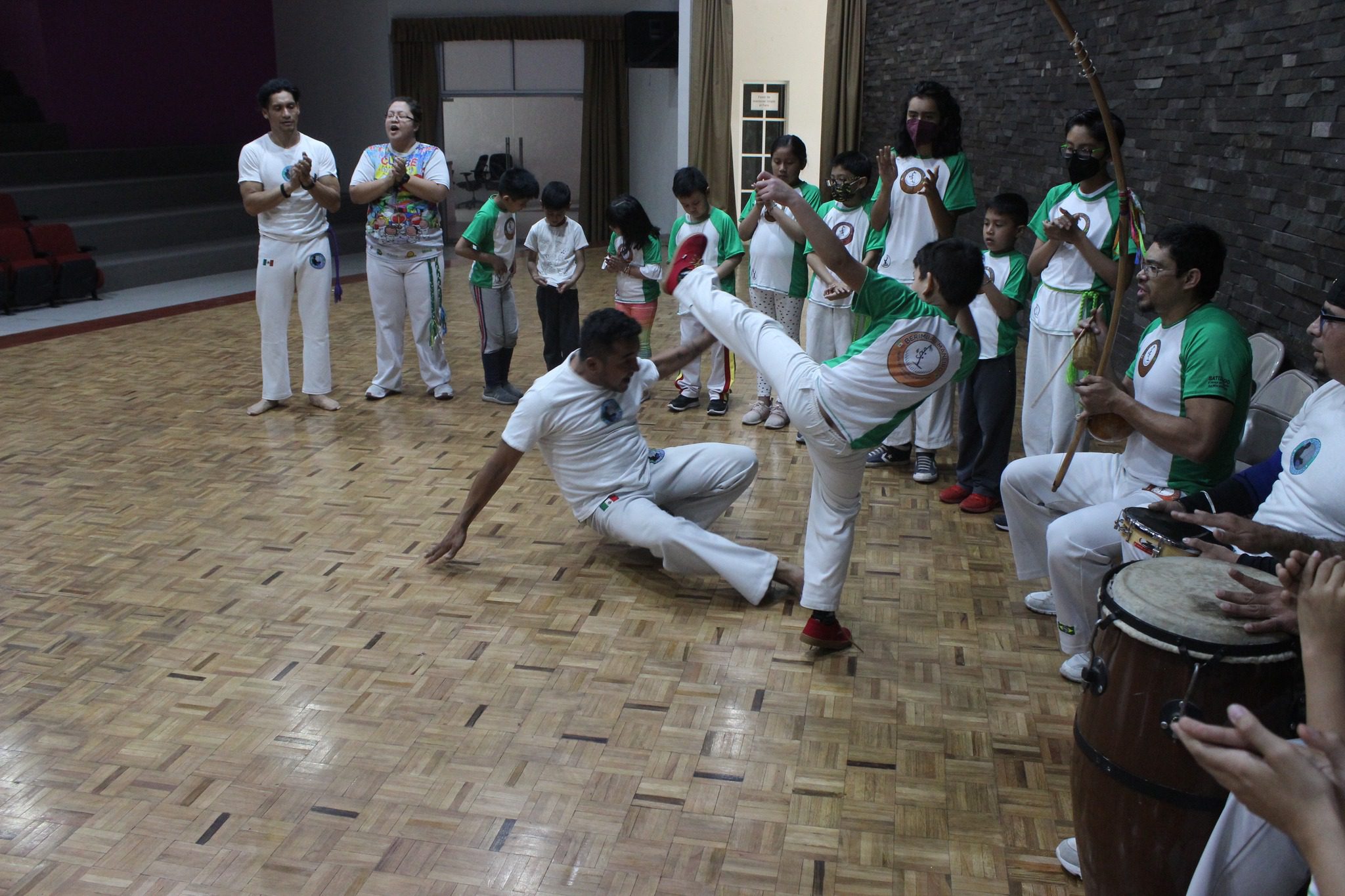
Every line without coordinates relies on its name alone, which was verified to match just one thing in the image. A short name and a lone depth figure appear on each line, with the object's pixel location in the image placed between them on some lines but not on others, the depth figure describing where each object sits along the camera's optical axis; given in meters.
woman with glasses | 5.44
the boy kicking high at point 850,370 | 2.88
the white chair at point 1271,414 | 3.19
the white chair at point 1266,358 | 3.60
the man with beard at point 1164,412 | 2.71
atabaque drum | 1.84
